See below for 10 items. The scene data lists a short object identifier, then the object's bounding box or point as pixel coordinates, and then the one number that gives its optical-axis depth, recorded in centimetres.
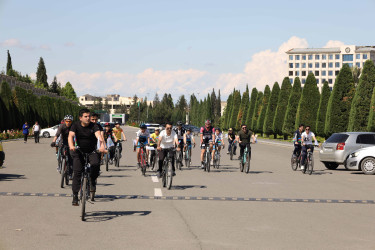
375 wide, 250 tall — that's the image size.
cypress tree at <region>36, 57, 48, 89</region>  16162
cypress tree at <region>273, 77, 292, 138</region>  6512
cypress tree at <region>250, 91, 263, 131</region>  7838
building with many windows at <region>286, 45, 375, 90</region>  18912
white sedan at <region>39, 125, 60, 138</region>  6744
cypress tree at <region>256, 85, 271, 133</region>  7331
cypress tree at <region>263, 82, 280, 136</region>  6888
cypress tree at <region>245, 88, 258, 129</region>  8236
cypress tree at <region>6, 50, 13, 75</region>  13705
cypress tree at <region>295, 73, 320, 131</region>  5694
